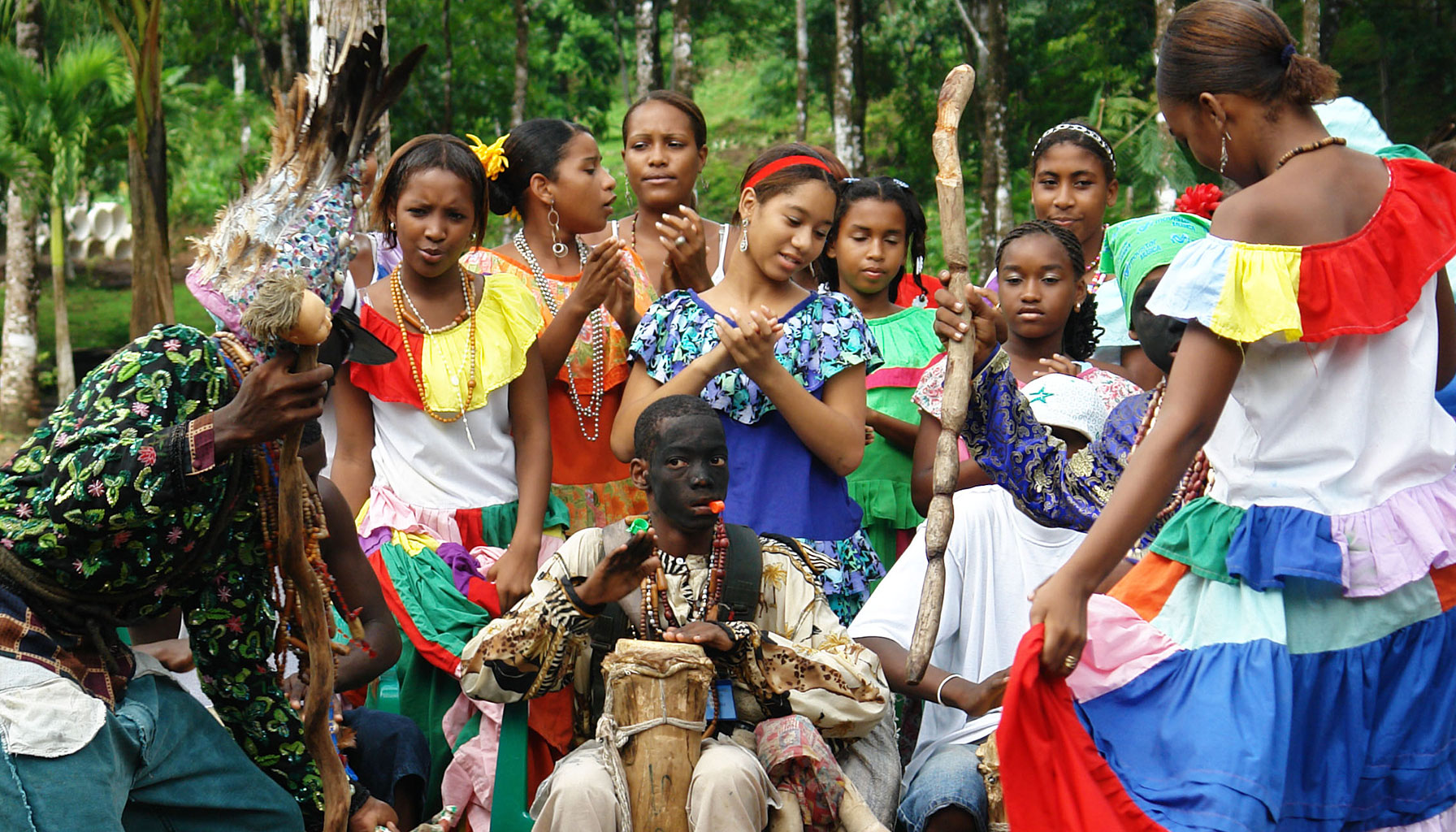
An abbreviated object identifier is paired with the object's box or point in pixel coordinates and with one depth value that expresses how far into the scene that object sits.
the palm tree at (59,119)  16.67
